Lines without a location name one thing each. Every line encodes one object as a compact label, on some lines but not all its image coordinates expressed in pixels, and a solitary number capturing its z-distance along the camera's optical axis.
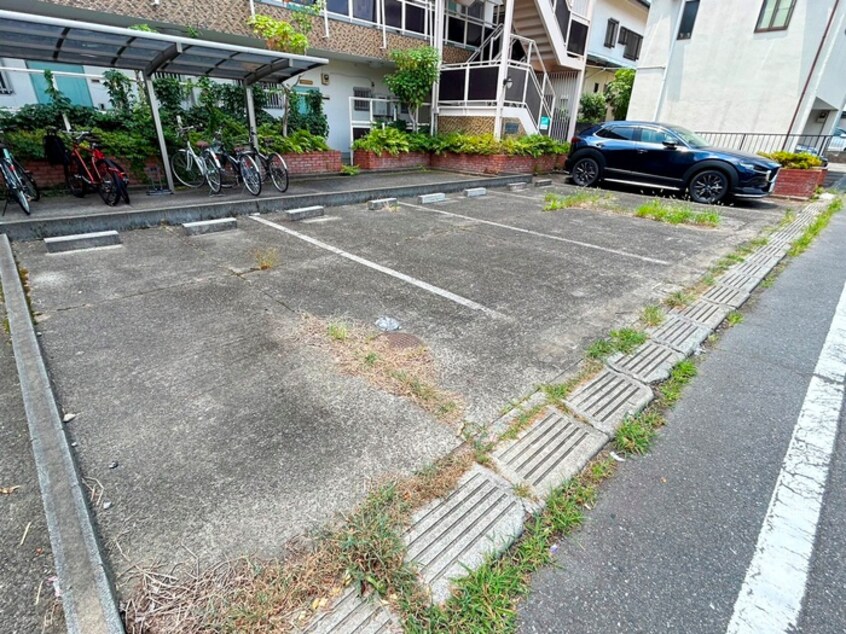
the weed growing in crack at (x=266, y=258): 4.42
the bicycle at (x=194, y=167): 7.23
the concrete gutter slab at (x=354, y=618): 1.32
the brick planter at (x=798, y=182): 9.46
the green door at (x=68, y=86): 8.67
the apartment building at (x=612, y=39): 18.98
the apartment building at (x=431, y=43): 8.73
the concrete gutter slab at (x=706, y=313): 3.53
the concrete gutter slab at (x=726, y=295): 3.94
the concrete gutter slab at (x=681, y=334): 3.15
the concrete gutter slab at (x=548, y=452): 1.93
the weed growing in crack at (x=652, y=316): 3.46
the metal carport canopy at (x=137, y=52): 5.03
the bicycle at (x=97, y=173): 6.08
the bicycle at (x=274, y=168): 7.50
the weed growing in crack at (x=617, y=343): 2.98
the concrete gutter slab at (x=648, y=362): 2.78
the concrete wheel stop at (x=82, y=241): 4.72
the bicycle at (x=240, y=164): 7.04
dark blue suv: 8.27
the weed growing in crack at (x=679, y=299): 3.84
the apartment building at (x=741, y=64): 11.68
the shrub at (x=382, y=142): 10.87
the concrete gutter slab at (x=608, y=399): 2.34
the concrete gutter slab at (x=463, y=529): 1.52
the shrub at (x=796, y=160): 9.45
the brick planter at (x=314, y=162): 9.43
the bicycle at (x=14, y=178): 5.34
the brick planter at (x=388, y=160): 10.98
